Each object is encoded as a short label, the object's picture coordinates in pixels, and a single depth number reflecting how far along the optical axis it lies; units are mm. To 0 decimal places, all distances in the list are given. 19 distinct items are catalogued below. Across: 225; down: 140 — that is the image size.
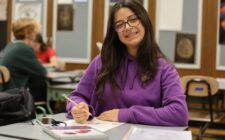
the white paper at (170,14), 6579
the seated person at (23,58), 4652
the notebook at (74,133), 1634
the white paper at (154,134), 1709
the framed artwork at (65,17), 7363
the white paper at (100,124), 1924
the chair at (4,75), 4508
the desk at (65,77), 5164
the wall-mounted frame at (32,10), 7605
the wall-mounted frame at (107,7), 7086
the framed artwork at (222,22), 6293
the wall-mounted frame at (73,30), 7250
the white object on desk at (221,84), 4949
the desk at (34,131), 1720
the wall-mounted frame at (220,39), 6312
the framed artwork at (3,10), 7980
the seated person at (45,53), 6836
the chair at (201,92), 4645
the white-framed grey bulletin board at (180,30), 6512
